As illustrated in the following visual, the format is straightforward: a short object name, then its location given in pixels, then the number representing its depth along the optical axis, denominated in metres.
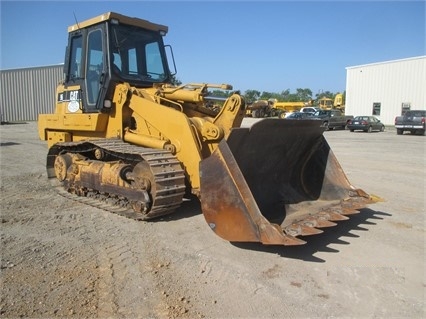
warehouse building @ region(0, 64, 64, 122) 30.84
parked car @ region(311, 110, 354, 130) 28.66
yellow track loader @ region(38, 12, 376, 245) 4.38
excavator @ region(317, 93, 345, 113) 43.57
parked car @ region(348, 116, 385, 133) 27.97
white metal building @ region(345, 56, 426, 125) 34.42
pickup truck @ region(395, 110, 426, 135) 25.17
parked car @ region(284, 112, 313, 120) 27.95
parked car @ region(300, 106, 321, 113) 29.92
